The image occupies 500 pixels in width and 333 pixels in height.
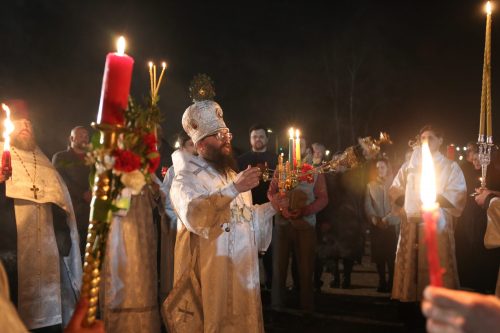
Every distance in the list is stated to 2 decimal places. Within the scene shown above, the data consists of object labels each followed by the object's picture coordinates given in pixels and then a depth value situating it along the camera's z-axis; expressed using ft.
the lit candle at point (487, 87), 12.64
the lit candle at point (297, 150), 13.40
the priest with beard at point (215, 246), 12.94
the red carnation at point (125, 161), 5.71
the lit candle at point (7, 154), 12.98
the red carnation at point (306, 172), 13.47
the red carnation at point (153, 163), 6.36
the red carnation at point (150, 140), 6.21
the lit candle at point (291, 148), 13.57
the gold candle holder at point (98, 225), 5.62
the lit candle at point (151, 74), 12.37
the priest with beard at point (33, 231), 15.70
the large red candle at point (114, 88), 5.58
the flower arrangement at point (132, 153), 5.74
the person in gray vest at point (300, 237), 21.04
